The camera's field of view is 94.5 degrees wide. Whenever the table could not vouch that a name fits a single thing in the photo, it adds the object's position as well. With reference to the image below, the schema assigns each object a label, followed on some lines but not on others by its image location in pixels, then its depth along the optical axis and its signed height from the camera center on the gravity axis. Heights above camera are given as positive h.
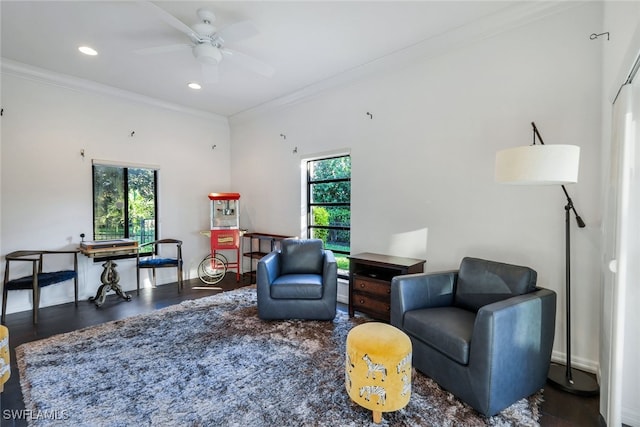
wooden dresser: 3.10 -0.79
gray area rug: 1.80 -1.28
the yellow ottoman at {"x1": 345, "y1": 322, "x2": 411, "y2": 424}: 1.69 -0.97
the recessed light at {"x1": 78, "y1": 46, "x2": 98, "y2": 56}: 3.19 +1.70
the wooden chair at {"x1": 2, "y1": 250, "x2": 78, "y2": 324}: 3.27 -0.85
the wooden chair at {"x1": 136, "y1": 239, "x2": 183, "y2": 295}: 4.38 -0.84
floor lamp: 1.86 +0.22
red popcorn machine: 5.04 -0.49
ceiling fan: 2.36 +1.43
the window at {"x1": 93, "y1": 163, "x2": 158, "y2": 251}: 4.37 +0.05
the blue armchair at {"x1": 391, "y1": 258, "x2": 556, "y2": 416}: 1.76 -0.81
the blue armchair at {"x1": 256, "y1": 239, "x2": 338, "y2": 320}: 3.17 -0.95
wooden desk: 3.90 -0.70
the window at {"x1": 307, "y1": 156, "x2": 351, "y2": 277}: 4.17 +0.04
